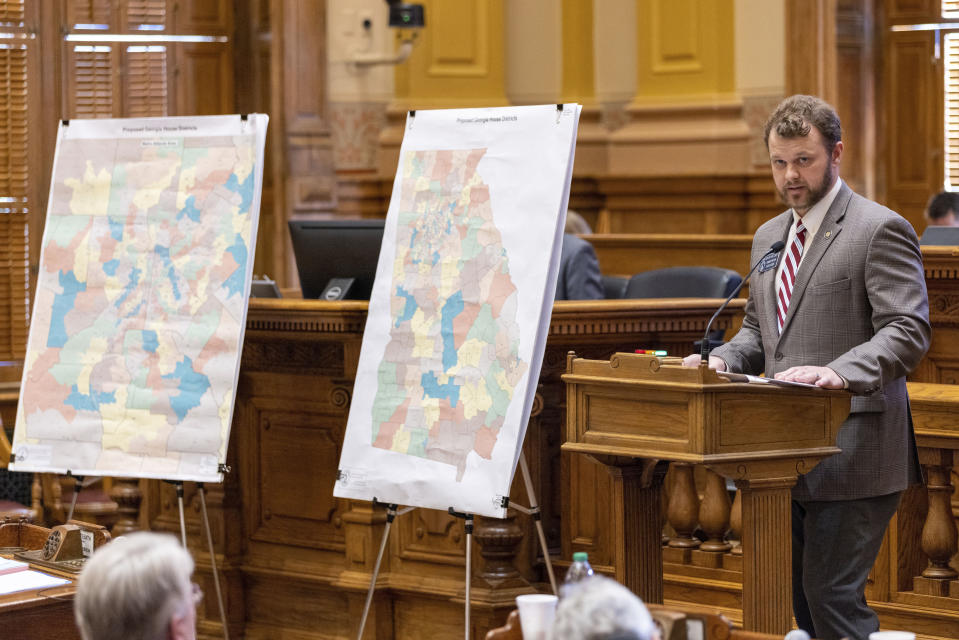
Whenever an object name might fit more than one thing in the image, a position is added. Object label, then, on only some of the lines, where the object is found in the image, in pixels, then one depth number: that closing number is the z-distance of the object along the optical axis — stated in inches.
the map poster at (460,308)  295.6
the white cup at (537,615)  182.1
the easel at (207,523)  335.3
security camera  650.8
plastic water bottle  189.0
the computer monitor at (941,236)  451.2
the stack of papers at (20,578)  240.5
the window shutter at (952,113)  692.7
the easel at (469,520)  294.4
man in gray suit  235.5
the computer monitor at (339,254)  368.2
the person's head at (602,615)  143.1
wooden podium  227.9
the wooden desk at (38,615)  225.3
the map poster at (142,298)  343.3
